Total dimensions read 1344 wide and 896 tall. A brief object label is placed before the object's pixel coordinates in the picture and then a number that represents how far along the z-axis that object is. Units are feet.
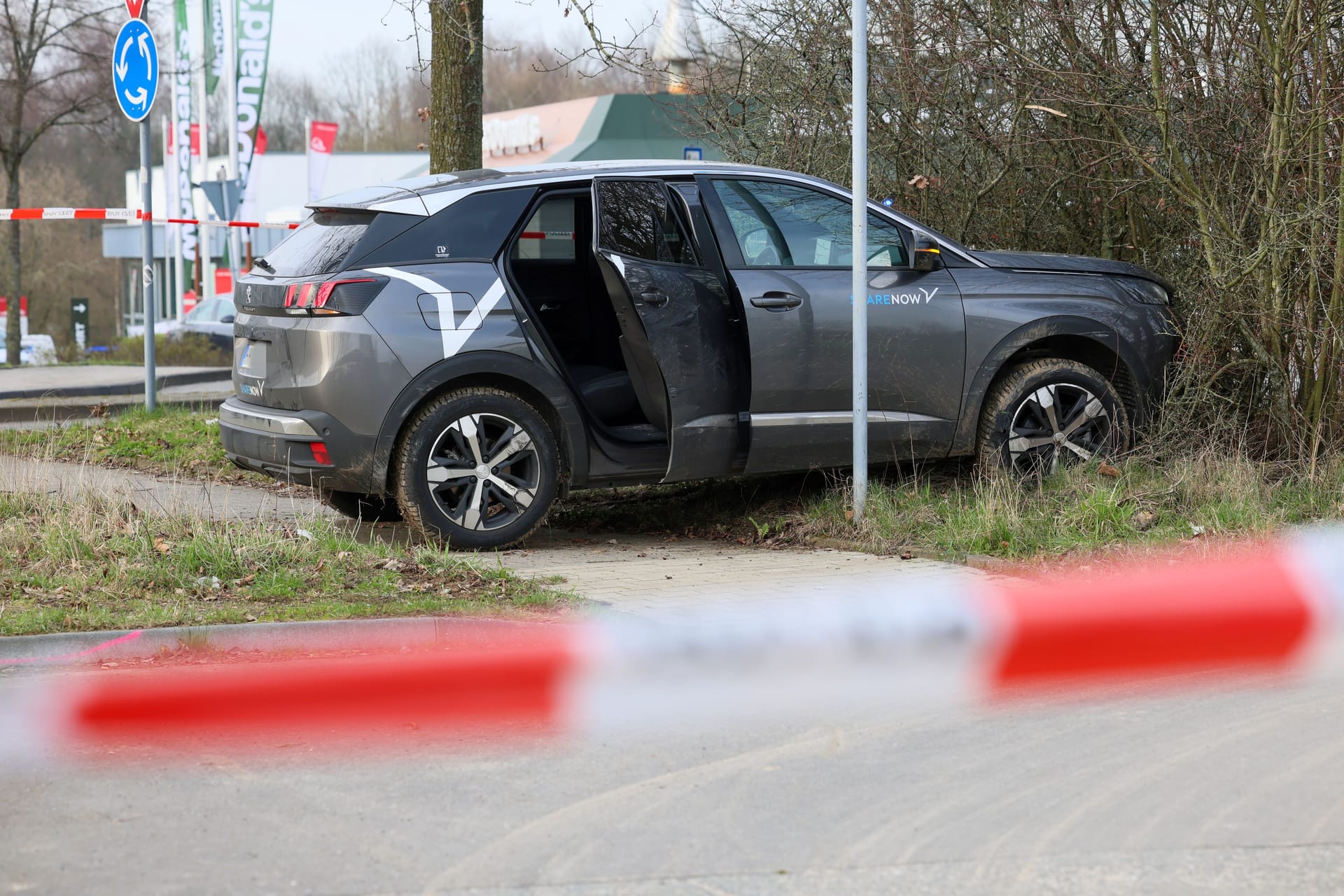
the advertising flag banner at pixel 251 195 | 104.59
